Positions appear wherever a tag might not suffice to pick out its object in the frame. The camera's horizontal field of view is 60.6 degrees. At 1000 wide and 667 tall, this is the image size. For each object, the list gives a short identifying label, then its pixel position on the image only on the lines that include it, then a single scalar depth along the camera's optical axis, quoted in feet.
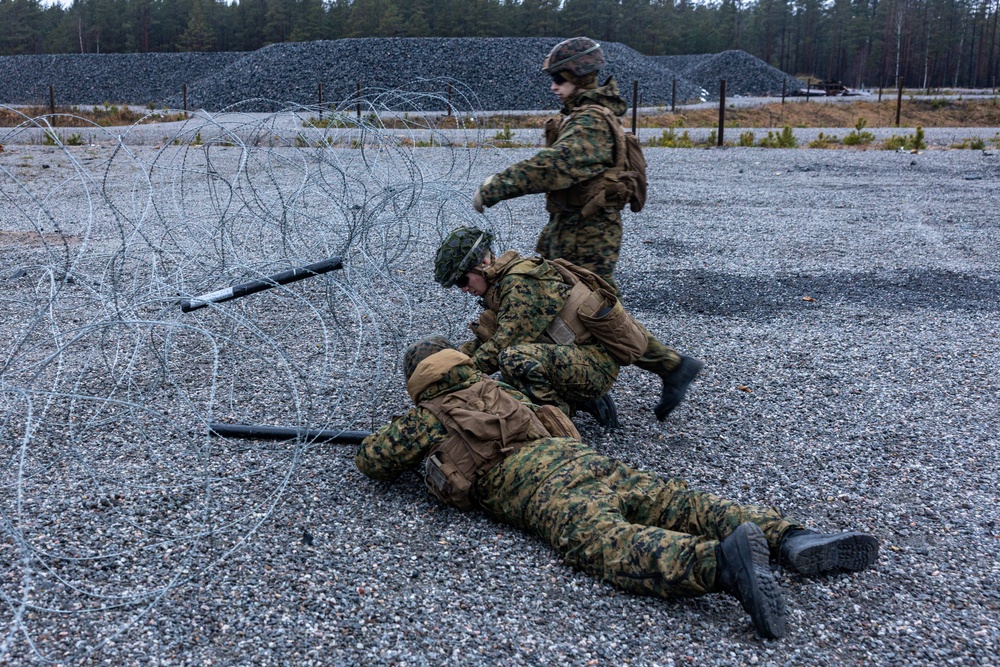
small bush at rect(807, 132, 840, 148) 63.93
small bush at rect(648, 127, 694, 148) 65.31
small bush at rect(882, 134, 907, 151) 61.58
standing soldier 14.71
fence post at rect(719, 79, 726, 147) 62.69
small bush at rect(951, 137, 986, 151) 60.90
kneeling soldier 13.28
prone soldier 8.97
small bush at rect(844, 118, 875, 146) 63.72
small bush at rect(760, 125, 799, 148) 63.72
